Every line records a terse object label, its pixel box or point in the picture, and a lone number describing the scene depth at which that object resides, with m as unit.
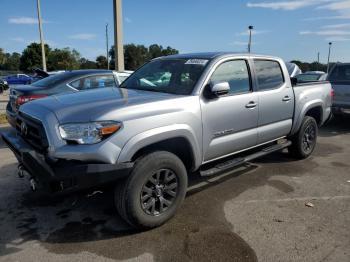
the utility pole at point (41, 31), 23.30
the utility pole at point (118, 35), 12.56
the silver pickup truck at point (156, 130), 3.11
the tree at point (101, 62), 72.19
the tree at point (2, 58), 81.57
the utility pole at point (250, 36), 36.85
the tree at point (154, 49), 84.88
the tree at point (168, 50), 72.68
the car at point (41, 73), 9.49
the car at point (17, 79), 37.78
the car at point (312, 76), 11.28
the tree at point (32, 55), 65.94
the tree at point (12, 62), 94.15
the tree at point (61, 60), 64.12
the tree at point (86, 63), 79.54
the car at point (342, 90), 9.26
